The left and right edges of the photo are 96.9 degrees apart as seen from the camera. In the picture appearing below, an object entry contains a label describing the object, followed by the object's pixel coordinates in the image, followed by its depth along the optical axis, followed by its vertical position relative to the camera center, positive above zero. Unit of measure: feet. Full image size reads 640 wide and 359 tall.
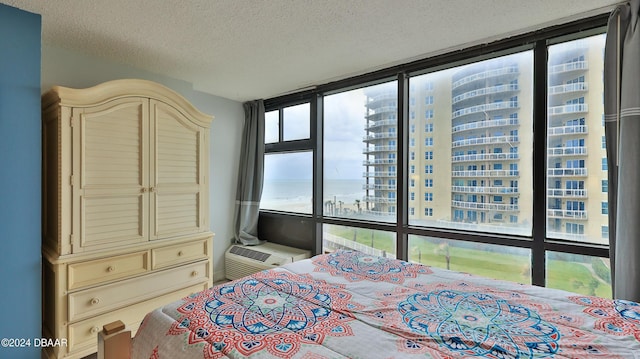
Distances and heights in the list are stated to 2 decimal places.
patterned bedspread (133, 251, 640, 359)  3.20 -1.92
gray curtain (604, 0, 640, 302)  5.24 +0.70
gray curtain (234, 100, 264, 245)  11.91 -0.02
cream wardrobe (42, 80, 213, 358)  6.19 -0.72
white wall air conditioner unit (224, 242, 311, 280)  10.20 -2.98
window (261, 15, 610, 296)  6.42 +0.48
